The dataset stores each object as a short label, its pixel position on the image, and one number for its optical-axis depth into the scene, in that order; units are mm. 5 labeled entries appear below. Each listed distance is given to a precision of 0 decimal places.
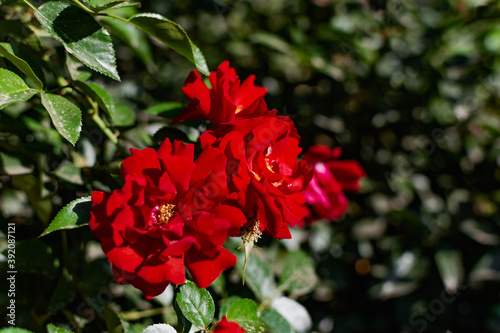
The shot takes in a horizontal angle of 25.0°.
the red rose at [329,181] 593
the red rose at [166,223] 458
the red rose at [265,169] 471
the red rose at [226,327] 473
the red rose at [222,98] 489
